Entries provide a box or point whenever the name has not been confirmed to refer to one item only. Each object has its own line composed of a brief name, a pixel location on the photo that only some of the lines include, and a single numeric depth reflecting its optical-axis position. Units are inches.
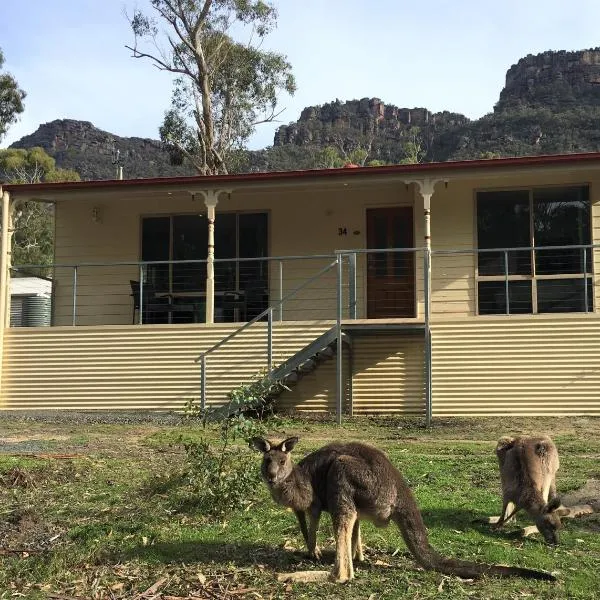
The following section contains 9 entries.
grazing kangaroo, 201.3
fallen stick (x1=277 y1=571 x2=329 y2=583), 177.6
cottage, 497.4
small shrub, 239.0
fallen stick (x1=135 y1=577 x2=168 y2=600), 172.9
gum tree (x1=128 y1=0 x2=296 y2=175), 1185.4
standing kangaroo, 174.1
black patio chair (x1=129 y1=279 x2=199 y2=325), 588.4
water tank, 622.5
